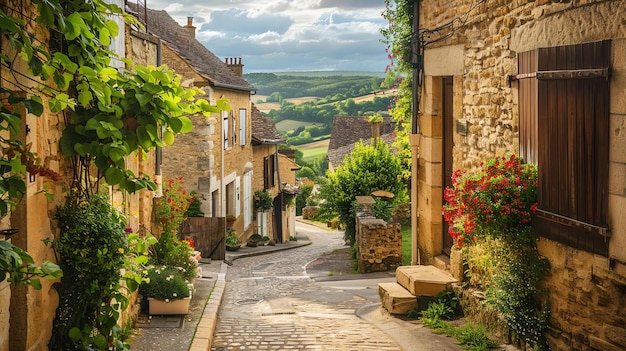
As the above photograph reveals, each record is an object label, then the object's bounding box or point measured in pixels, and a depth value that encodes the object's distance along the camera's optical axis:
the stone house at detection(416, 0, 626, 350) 5.24
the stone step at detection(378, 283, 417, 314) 8.73
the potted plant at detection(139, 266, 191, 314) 8.33
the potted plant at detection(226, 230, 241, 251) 20.08
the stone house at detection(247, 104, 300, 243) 25.08
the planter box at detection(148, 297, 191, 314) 8.32
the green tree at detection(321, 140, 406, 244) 18.89
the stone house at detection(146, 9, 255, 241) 18.14
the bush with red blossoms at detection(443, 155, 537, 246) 6.40
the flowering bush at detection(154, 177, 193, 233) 10.28
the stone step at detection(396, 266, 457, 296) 8.65
